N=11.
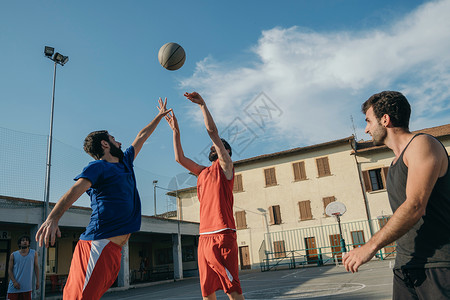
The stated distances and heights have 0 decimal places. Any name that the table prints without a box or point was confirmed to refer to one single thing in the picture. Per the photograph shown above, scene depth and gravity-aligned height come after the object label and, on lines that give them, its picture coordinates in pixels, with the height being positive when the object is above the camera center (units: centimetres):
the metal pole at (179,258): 2238 -23
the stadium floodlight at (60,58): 1402 +789
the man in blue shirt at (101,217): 265 +35
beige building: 2570 +343
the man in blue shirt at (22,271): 624 -3
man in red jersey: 361 +31
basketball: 600 +324
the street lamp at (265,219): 2809 +214
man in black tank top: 192 +12
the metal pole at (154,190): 2045 +367
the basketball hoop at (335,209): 1962 +168
